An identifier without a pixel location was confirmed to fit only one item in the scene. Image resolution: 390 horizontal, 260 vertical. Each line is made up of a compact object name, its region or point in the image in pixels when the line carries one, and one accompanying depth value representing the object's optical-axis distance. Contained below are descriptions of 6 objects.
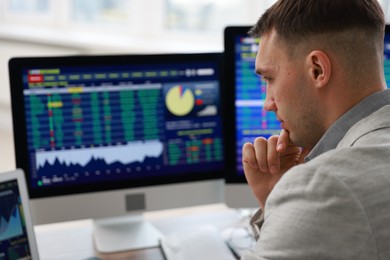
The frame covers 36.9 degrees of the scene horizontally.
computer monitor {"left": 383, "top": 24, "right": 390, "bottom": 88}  1.60
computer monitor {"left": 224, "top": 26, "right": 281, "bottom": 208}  1.60
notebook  1.53
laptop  1.33
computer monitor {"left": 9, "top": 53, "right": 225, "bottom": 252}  1.53
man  0.86
